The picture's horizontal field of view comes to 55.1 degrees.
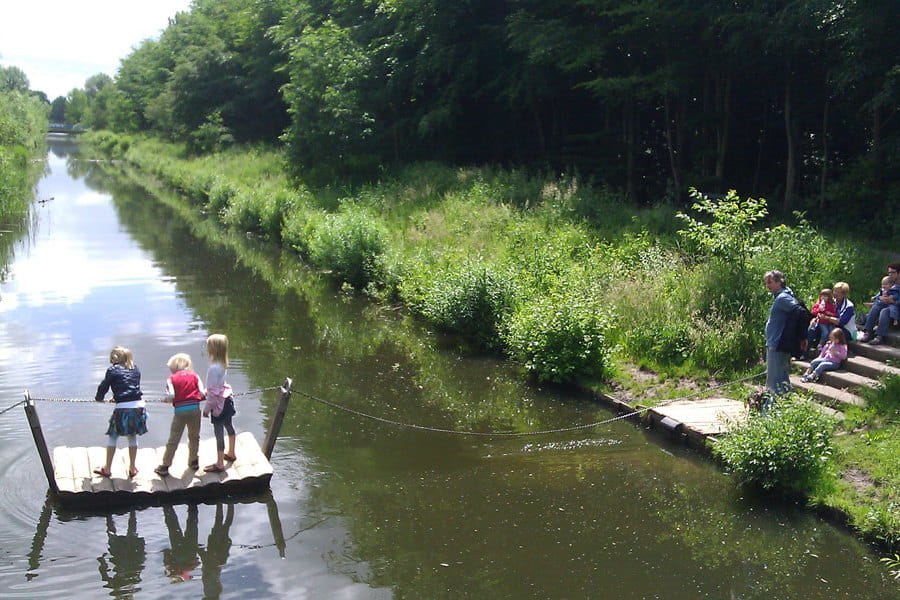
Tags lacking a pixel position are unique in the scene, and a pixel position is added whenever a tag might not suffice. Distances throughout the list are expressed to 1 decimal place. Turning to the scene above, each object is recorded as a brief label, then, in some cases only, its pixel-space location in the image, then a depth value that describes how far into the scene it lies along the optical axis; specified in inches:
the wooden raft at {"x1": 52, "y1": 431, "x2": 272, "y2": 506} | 358.6
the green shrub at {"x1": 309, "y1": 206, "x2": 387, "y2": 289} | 831.1
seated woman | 474.3
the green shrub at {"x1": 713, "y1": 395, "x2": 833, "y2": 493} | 371.9
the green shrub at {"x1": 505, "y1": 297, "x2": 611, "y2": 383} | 533.3
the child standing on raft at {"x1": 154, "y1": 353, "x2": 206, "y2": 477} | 368.5
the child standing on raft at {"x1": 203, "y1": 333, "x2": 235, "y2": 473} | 372.2
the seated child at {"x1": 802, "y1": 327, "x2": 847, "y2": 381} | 464.8
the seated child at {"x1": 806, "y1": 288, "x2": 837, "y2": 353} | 478.9
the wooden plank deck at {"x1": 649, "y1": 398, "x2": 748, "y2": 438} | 432.1
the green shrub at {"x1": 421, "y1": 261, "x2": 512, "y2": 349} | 622.2
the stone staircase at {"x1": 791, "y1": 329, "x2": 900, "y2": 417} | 441.7
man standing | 416.5
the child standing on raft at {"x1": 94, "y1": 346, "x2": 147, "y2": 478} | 358.6
